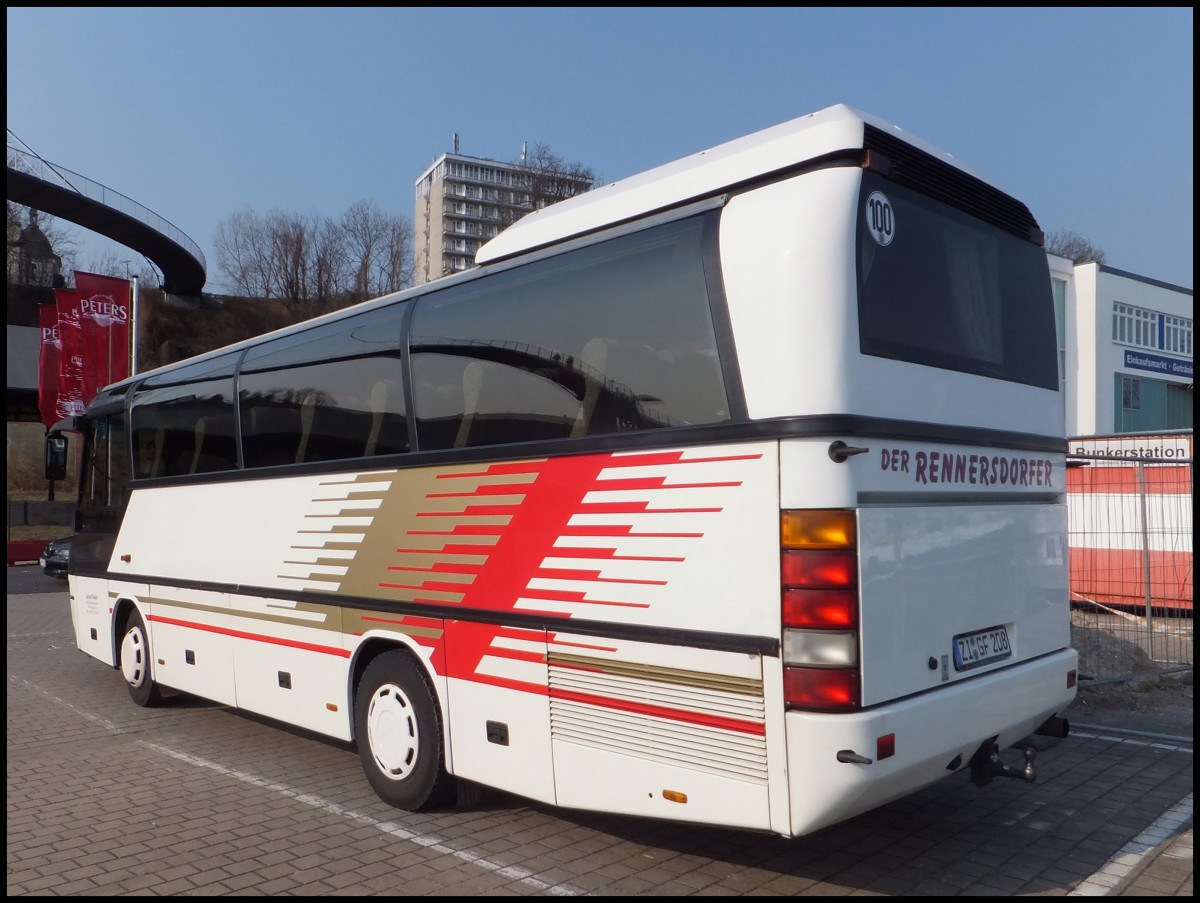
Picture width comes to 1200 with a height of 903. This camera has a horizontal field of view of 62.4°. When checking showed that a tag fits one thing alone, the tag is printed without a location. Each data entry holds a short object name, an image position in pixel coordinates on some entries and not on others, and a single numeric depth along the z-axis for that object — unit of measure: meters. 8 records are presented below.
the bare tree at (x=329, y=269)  71.06
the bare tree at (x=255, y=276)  72.69
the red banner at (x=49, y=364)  25.72
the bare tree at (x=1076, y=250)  64.81
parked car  21.95
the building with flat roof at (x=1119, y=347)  39.81
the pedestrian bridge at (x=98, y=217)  44.25
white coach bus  4.11
